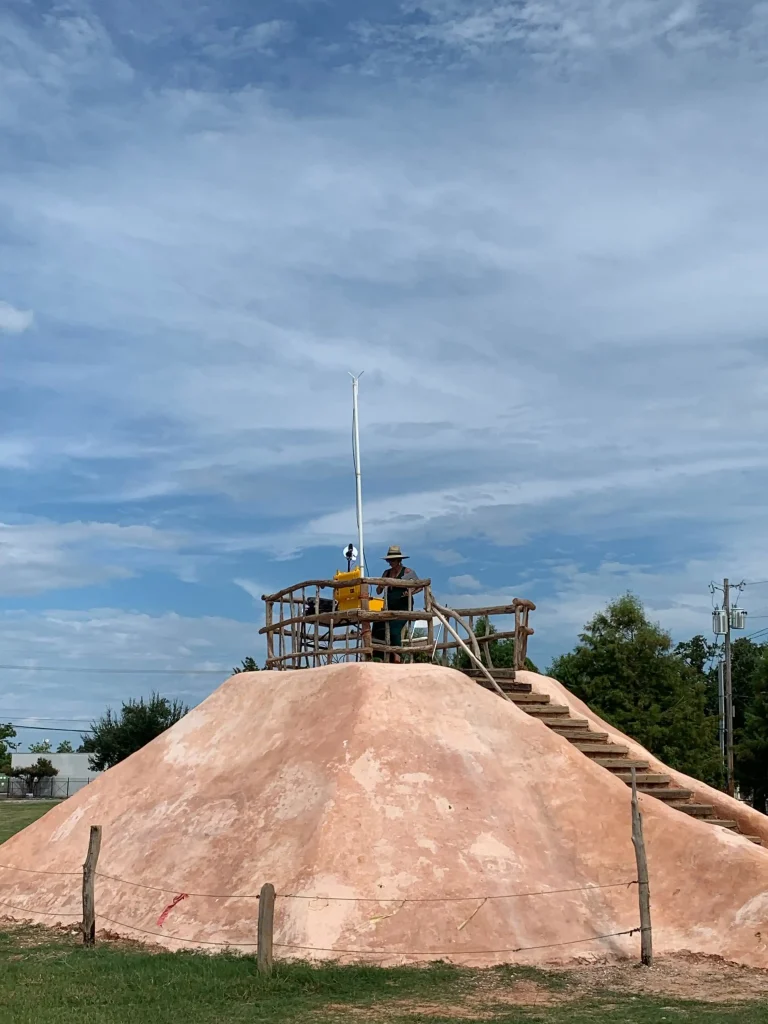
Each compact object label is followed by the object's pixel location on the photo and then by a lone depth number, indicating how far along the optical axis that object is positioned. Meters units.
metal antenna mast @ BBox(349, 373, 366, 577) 20.20
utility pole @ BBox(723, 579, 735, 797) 41.47
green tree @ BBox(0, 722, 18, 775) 86.00
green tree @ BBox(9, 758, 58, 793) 67.50
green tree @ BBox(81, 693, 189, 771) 54.97
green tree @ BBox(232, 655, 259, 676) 48.72
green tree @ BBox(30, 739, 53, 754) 112.81
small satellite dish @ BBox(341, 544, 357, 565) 20.19
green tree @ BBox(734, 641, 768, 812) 38.75
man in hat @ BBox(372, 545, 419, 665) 19.11
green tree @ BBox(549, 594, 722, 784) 37.12
